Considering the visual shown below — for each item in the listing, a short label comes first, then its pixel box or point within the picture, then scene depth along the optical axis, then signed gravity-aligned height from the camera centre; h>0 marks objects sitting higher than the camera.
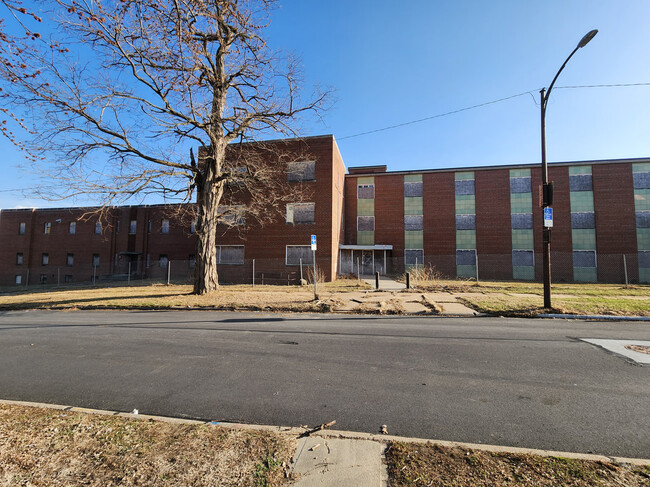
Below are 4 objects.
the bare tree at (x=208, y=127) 12.59 +6.32
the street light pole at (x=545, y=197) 10.93 +2.38
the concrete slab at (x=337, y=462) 2.37 -1.62
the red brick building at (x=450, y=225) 25.48 +3.52
